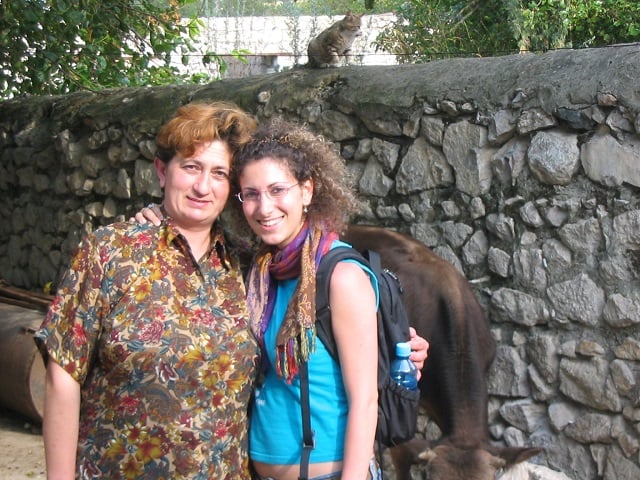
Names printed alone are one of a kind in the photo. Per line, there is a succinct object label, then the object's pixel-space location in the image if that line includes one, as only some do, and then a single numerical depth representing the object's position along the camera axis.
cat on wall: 5.62
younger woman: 2.22
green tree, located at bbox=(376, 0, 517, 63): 9.41
